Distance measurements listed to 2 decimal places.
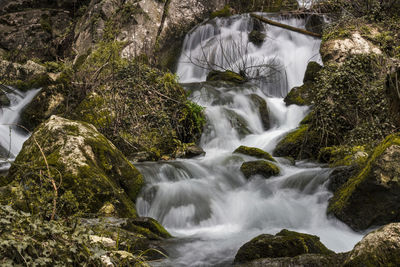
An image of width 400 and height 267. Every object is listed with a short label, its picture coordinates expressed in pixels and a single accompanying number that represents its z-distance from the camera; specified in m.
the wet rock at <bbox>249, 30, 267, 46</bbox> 16.23
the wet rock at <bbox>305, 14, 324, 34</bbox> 15.58
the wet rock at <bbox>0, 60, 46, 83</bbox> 12.64
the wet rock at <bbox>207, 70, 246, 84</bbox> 13.54
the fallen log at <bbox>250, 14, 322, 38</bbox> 14.70
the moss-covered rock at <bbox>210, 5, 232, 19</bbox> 19.03
